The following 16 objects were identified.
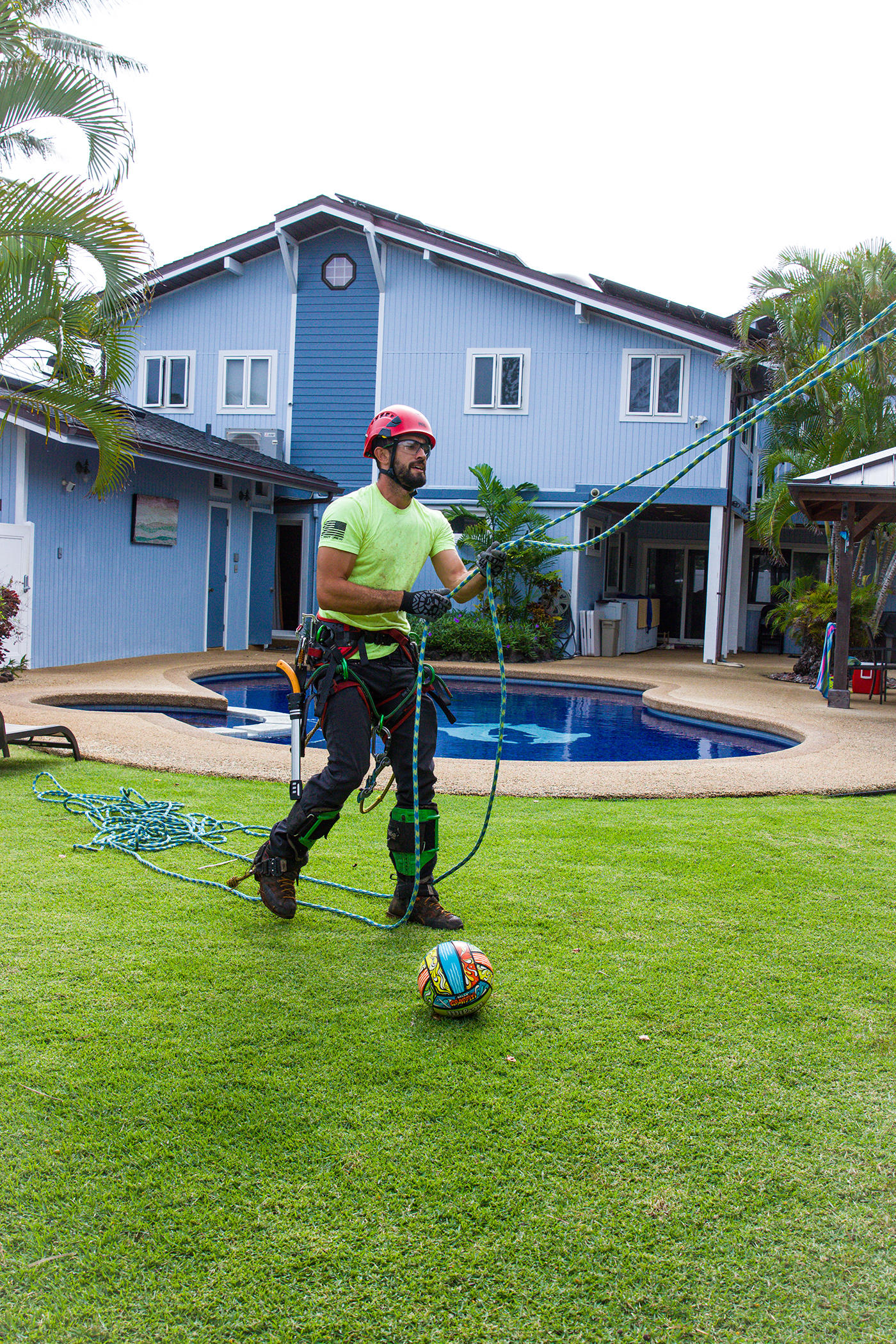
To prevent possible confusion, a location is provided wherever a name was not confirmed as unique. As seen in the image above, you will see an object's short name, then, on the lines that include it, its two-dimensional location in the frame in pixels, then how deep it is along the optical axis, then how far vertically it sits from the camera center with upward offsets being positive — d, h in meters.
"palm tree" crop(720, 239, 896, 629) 17.02 +4.07
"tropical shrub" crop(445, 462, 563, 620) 18.53 +0.97
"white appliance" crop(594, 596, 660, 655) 20.83 -0.52
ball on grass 3.23 -1.20
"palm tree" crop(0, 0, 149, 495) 8.09 +2.47
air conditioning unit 20.66 +2.70
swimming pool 10.64 -1.54
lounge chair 6.93 -1.10
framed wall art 15.69 +0.80
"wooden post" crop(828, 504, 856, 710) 12.89 -0.14
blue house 18.64 +3.79
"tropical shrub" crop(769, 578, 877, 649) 15.58 -0.14
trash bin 20.62 -0.83
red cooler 13.76 -0.98
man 3.93 -0.25
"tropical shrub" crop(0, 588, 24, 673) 11.70 -0.50
